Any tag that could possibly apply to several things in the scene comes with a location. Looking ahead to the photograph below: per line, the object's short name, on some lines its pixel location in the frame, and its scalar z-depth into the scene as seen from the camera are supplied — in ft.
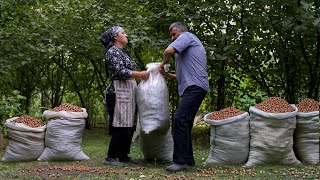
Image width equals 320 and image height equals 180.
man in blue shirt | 12.76
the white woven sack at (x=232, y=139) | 13.50
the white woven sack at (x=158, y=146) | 14.12
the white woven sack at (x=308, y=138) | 13.60
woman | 13.84
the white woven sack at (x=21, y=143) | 14.94
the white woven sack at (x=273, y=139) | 13.11
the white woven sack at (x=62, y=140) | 14.98
